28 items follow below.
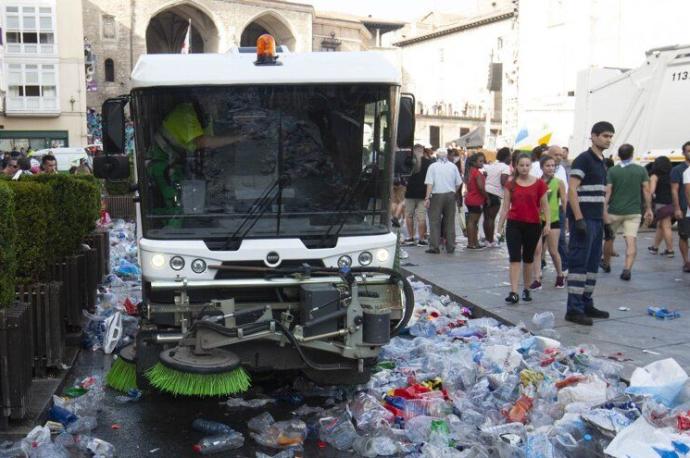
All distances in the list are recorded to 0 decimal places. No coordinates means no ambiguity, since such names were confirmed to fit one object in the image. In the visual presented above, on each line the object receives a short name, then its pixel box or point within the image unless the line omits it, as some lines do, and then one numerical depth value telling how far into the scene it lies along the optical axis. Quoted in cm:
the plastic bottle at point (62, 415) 561
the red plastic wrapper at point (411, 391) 596
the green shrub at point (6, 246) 528
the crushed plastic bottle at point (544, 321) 789
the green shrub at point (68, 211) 789
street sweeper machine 533
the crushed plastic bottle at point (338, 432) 527
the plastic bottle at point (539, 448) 468
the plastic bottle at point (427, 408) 567
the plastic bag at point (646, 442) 446
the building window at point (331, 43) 7700
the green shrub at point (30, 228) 647
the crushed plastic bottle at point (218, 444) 514
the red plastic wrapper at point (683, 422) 473
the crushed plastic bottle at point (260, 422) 545
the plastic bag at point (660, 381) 533
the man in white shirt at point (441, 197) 1337
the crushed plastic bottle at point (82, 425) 544
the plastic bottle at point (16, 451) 481
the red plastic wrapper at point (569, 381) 572
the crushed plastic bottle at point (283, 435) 525
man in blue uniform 776
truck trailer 1670
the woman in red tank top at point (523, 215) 859
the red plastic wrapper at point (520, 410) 540
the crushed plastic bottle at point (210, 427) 541
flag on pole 1102
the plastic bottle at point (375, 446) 507
